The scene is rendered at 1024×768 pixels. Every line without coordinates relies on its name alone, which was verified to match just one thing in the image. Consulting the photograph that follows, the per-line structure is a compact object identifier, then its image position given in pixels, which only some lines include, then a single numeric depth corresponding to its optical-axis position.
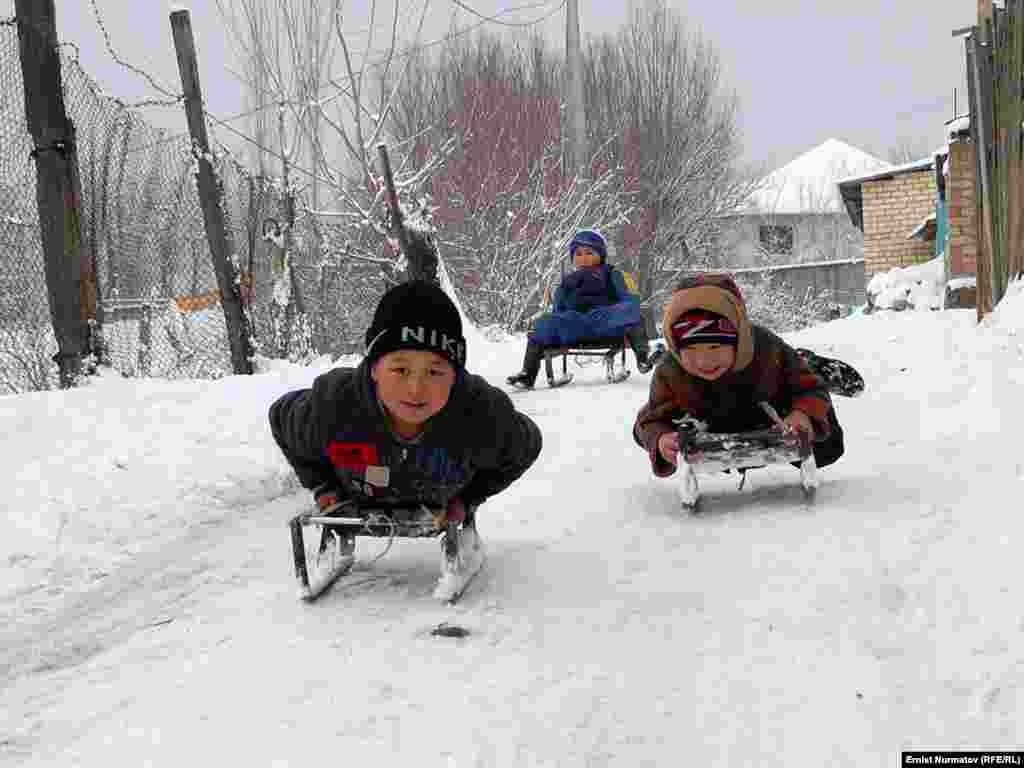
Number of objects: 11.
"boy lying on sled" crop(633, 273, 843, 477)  3.69
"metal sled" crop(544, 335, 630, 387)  8.30
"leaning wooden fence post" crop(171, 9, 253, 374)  7.71
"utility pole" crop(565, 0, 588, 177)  17.53
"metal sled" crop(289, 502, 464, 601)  2.85
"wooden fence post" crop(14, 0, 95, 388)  5.59
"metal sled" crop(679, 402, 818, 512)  3.59
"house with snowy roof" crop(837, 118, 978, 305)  23.27
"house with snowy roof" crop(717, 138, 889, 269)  43.91
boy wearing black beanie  2.81
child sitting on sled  8.30
